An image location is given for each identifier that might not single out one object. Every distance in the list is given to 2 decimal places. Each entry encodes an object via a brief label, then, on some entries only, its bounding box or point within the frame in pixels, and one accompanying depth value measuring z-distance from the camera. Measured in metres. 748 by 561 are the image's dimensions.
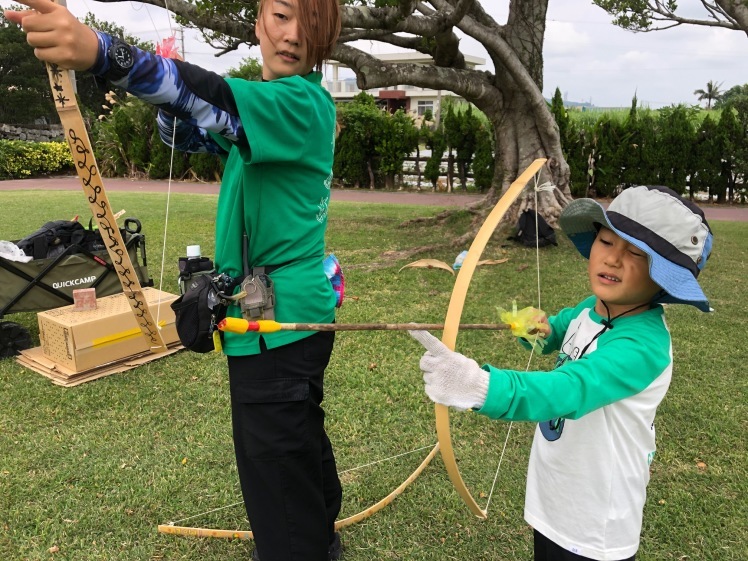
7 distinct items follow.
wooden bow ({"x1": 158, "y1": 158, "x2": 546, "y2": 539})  1.46
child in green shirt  1.25
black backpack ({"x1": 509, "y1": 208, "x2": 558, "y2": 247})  7.72
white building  46.79
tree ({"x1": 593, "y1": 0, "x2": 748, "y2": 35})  8.61
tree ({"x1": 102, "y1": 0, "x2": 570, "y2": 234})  6.61
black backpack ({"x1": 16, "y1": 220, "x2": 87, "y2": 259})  4.57
